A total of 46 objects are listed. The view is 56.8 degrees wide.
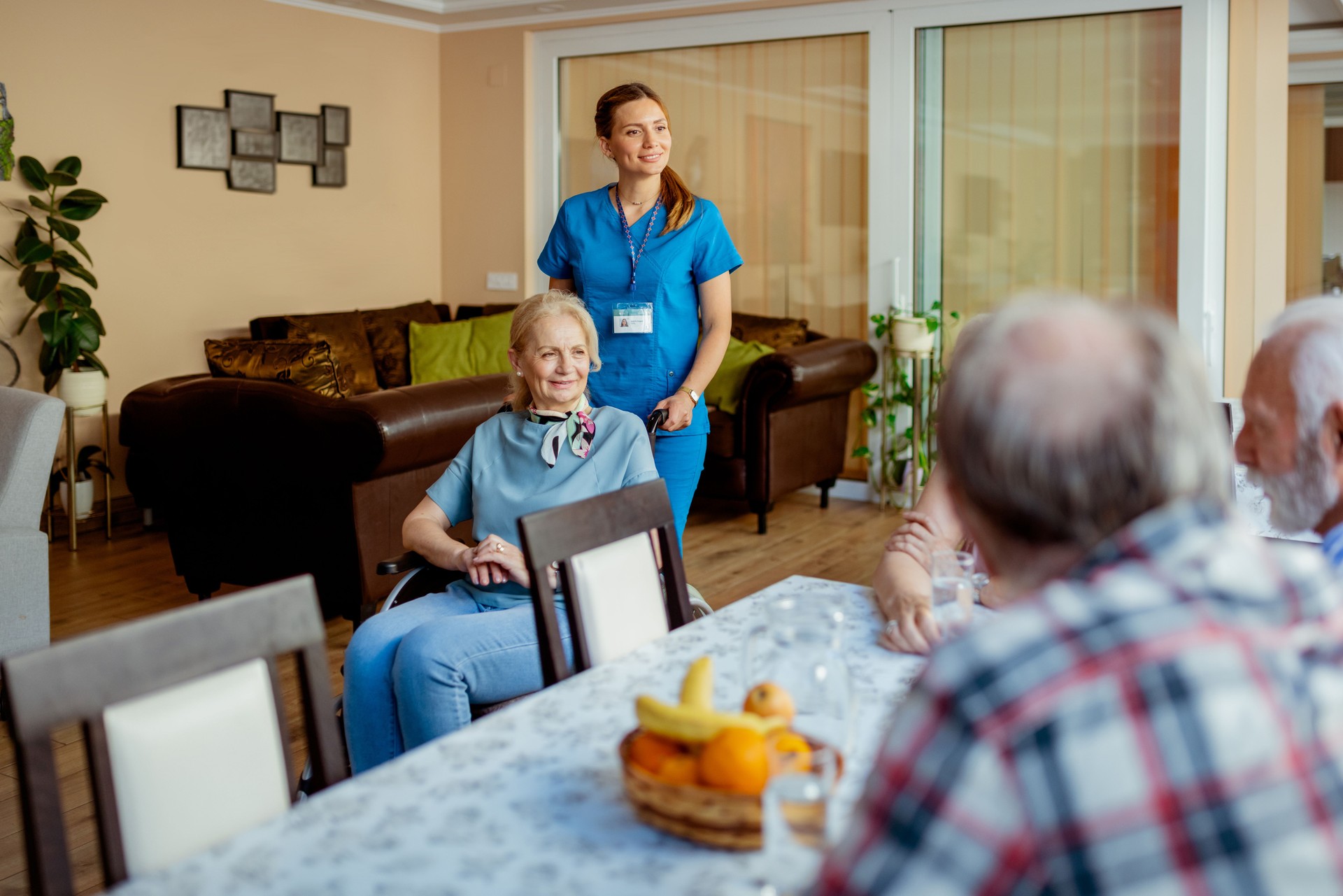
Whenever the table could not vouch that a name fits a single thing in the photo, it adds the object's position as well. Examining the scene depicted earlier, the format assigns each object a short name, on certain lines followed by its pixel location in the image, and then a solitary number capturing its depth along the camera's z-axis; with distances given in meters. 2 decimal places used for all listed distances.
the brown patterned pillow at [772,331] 6.23
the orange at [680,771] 1.13
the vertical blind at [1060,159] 5.68
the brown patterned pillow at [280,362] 4.41
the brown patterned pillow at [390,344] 6.39
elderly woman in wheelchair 2.21
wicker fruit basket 1.09
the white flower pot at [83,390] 5.43
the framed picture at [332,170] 6.81
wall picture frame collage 6.16
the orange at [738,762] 1.09
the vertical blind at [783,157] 6.39
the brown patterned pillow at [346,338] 5.98
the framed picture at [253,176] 6.36
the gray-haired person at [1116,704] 0.69
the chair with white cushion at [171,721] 1.16
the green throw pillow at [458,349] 6.32
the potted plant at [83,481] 5.57
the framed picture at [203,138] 6.07
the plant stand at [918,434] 6.22
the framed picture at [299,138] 6.59
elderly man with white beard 1.43
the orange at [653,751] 1.16
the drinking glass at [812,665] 1.30
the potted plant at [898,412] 6.23
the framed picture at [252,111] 6.31
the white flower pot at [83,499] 5.56
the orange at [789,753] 1.05
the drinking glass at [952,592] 1.55
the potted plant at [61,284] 5.26
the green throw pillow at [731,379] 5.80
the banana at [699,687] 1.26
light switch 7.34
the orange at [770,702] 1.24
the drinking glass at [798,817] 1.02
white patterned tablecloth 1.06
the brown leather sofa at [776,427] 5.67
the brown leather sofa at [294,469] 3.95
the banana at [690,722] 1.14
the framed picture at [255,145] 6.36
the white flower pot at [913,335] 6.06
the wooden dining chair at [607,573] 1.79
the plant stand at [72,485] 5.37
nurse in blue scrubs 3.16
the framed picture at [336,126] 6.82
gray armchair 3.21
